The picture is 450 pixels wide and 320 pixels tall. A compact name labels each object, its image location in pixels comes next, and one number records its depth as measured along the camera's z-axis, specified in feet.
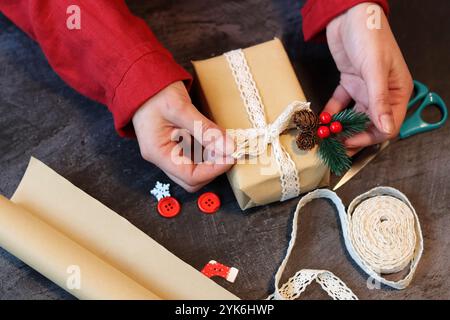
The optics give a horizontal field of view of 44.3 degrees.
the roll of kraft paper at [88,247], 2.62
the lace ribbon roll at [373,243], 2.85
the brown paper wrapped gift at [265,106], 2.80
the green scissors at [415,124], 3.14
